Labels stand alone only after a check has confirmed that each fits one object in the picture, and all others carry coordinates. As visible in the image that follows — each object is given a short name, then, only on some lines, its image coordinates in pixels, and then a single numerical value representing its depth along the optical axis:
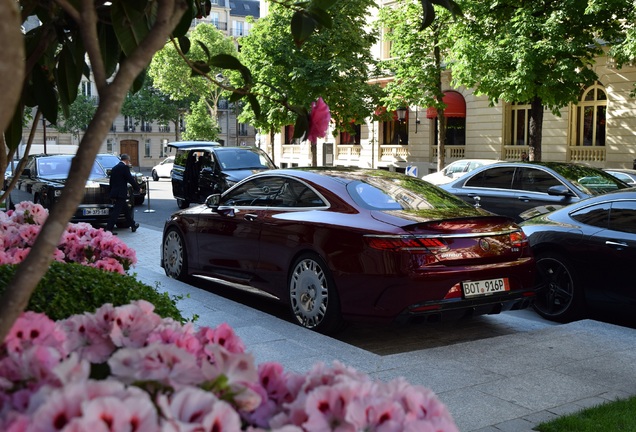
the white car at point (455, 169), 25.11
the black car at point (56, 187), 18.27
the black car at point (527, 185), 12.64
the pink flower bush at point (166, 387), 1.64
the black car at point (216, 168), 20.72
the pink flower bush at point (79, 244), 6.23
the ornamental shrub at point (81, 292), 3.56
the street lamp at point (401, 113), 33.03
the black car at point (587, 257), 7.80
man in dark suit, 17.22
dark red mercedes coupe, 6.64
